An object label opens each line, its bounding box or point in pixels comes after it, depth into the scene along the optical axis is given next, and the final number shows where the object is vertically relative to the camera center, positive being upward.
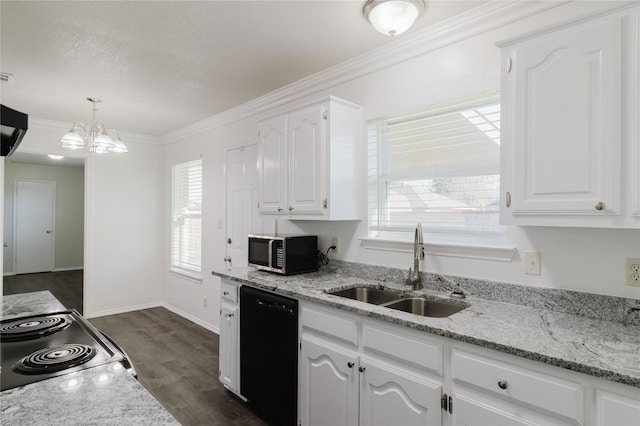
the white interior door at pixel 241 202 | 3.71 +0.10
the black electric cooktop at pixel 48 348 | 1.06 -0.48
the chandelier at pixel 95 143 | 3.12 +0.61
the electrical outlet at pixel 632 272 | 1.54 -0.25
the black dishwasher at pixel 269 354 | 2.18 -0.92
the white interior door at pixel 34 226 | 7.88 -0.33
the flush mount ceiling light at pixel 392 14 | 1.87 +1.06
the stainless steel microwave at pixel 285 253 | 2.61 -0.31
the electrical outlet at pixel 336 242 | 2.81 -0.24
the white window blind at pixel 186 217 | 4.66 -0.08
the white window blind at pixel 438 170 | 2.04 +0.27
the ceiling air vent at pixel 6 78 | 2.76 +1.06
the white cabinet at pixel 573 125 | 1.33 +0.36
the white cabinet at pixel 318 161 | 2.46 +0.37
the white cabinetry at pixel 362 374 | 1.57 -0.79
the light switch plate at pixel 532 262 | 1.81 -0.25
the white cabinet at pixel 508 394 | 1.21 -0.66
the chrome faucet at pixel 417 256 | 2.19 -0.27
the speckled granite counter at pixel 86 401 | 0.82 -0.48
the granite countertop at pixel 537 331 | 1.16 -0.47
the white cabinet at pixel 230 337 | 2.64 -0.95
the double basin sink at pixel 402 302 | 2.00 -0.53
